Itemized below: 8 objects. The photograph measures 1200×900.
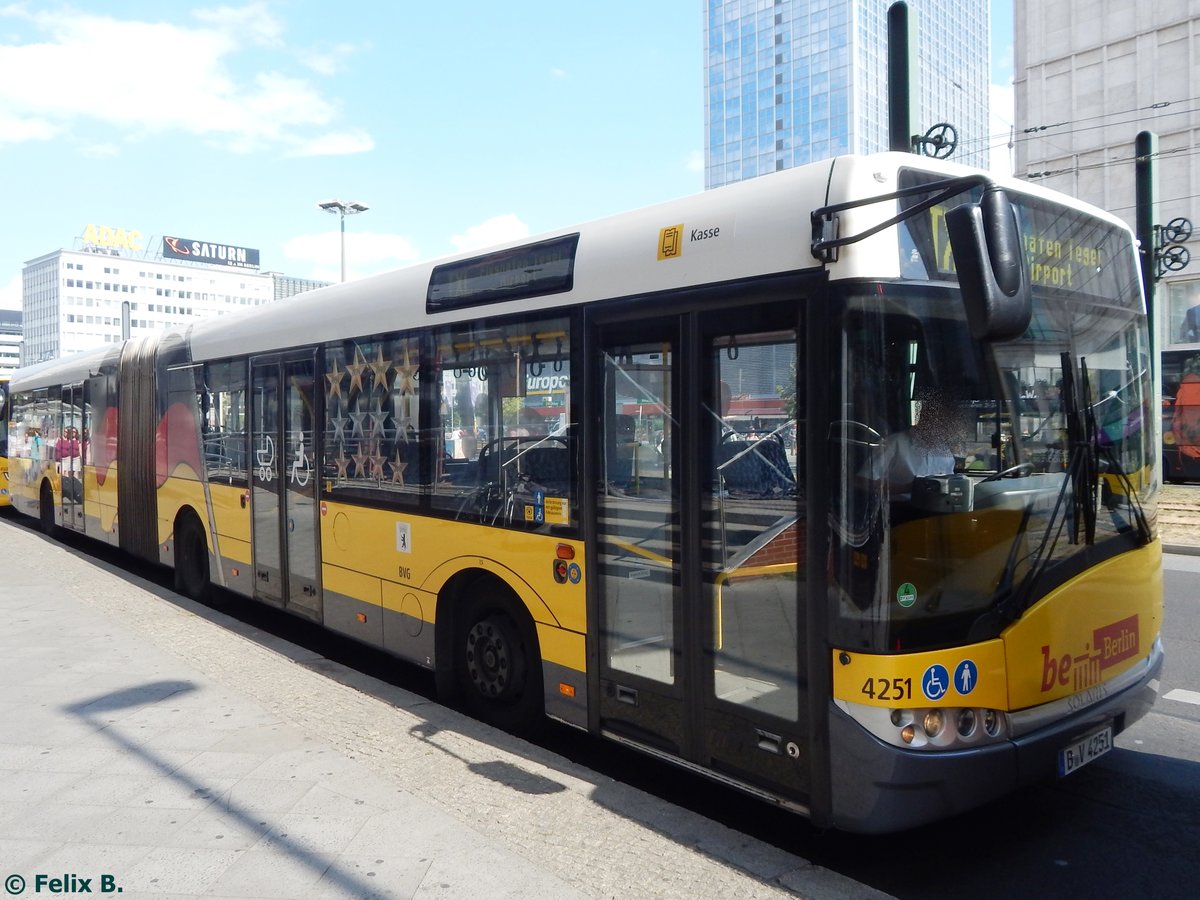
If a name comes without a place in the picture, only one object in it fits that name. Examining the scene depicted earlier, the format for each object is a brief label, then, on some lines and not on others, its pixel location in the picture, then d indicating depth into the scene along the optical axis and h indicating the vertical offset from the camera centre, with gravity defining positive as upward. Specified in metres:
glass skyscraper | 90.19 +32.28
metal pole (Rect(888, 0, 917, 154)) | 10.10 +3.51
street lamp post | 30.58 +6.66
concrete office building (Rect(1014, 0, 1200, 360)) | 37.66 +12.84
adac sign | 127.69 +24.50
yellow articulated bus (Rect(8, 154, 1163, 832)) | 3.83 -0.32
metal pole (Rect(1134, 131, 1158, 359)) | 13.50 +3.24
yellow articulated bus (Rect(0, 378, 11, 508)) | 20.10 -0.29
